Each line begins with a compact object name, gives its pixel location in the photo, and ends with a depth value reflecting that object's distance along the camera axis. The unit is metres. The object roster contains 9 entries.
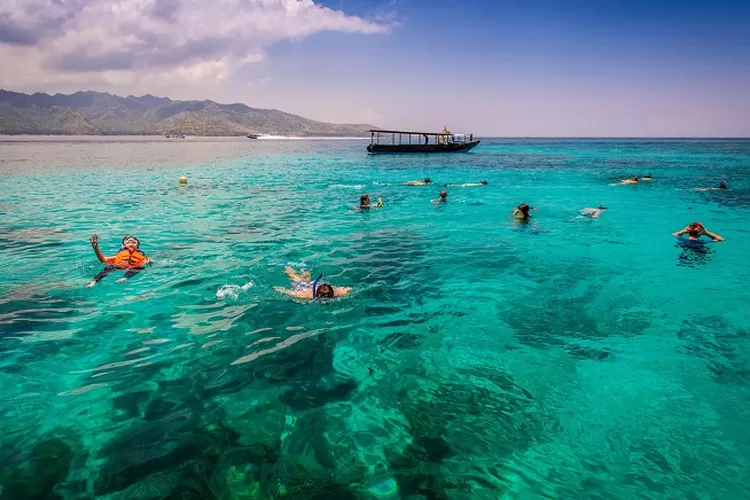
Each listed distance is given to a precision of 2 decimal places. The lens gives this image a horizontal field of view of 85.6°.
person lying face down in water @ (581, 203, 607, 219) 23.55
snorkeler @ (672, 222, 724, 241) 15.58
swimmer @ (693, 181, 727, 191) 33.80
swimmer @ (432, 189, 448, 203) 27.08
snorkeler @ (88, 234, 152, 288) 12.56
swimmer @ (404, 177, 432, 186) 36.13
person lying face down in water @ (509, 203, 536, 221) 21.52
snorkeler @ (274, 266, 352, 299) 10.79
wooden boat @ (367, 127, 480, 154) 80.12
